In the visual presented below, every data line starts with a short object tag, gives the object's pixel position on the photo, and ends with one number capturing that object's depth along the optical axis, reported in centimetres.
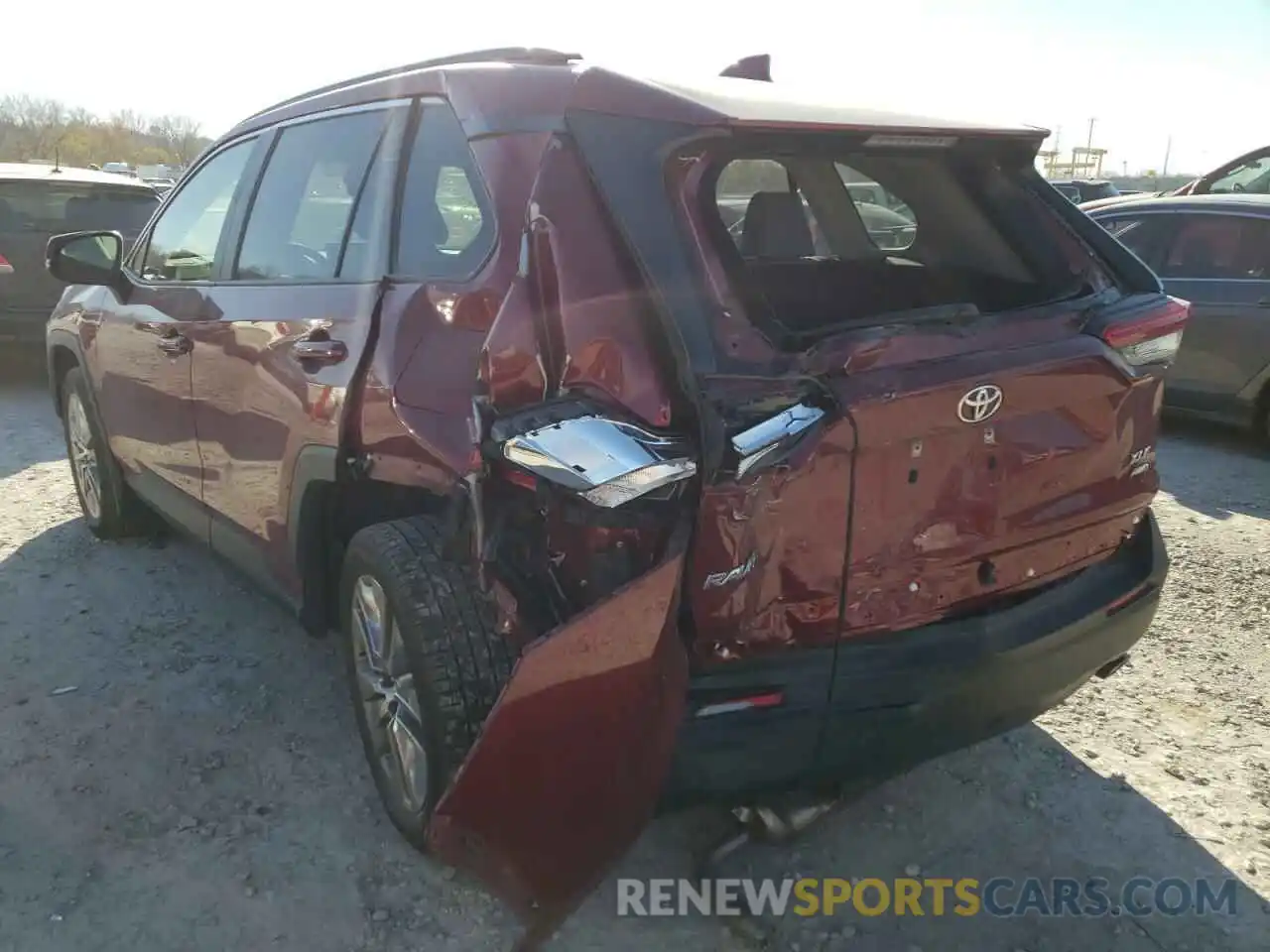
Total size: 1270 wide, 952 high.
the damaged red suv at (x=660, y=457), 196
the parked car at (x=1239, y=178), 958
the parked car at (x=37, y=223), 786
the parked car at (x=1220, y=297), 620
